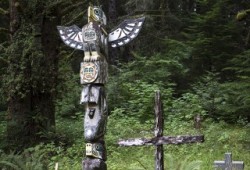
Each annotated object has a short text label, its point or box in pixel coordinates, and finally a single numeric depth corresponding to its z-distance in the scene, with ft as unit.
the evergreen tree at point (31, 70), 34.83
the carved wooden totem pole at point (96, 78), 24.95
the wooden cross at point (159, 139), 23.75
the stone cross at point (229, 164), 25.67
